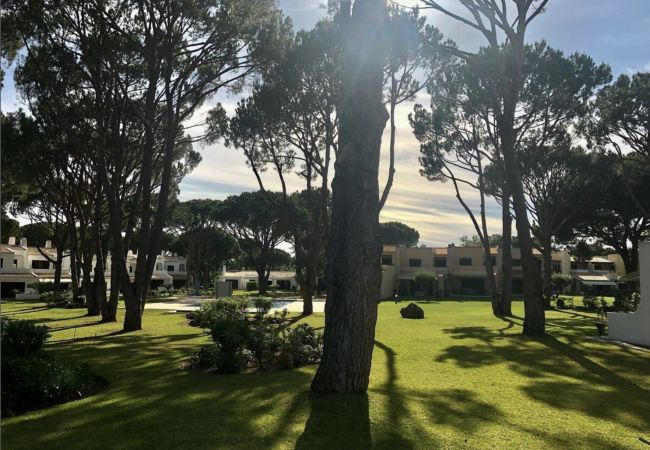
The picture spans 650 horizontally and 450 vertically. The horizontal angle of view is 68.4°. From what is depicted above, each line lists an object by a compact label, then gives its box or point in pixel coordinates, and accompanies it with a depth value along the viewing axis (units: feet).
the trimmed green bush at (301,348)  29.50
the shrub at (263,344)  29.09
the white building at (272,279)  210.38
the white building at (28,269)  132.57
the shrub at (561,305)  89.56
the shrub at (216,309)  54.90
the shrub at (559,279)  134.16
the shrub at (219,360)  27.37
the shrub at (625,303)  60.23
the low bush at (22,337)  24.50
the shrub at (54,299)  85.97
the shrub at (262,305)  66.56
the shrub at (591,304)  84.73
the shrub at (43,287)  110.95
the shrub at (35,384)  20.25
